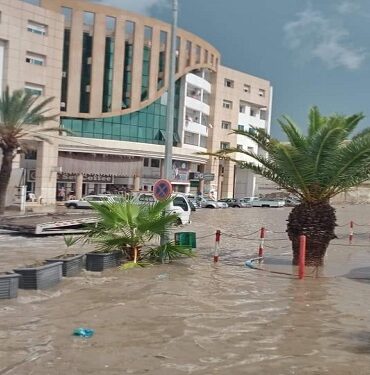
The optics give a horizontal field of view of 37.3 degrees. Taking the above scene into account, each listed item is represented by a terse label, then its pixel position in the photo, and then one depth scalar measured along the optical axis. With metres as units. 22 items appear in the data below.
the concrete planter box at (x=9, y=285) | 8.92
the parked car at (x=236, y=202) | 66.31
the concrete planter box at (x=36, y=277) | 9.80
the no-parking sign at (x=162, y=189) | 14.03
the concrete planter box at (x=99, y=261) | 12.57
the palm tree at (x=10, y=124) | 34.56
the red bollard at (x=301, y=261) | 12.52
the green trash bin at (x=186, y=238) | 15.30
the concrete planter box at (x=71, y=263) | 11.40
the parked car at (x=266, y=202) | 69.12
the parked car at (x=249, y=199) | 68.38
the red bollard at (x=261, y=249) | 16.06
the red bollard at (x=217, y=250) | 14.82
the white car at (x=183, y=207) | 29.26
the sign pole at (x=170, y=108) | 15.25
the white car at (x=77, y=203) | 44.66
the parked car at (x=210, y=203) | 59.44
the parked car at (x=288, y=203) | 72.91
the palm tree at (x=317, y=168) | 13.88
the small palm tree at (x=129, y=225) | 13.16
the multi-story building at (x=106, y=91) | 50.47
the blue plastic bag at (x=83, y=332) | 6.93
